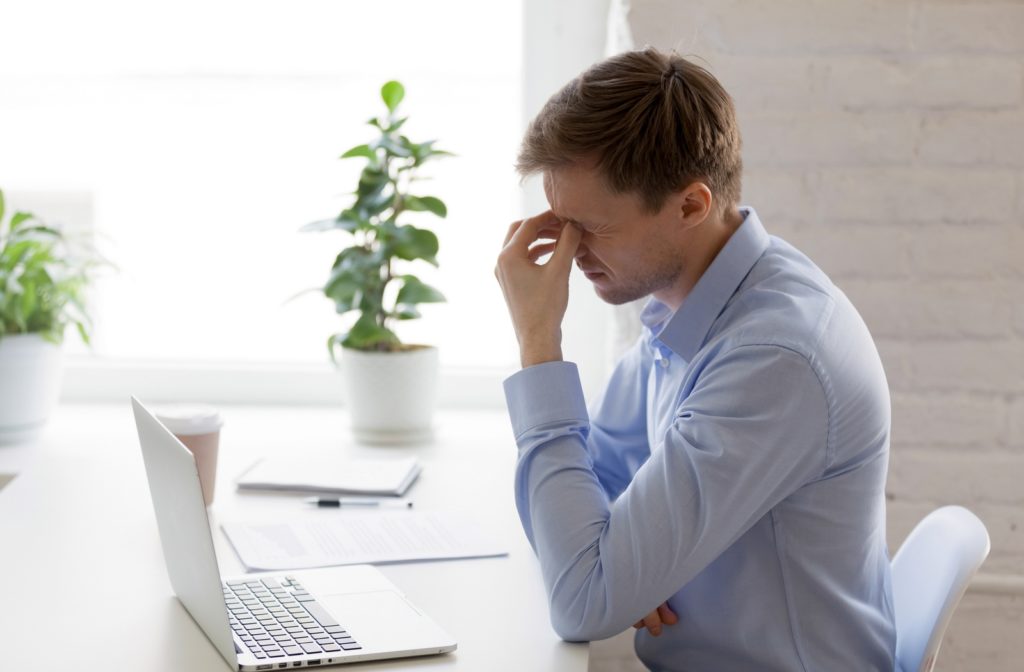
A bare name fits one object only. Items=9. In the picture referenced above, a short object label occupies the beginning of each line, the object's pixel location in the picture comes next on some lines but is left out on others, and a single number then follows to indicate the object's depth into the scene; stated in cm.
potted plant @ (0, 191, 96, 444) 334
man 257
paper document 277
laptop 246
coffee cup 294
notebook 305
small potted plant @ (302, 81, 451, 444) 338
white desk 252
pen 300
